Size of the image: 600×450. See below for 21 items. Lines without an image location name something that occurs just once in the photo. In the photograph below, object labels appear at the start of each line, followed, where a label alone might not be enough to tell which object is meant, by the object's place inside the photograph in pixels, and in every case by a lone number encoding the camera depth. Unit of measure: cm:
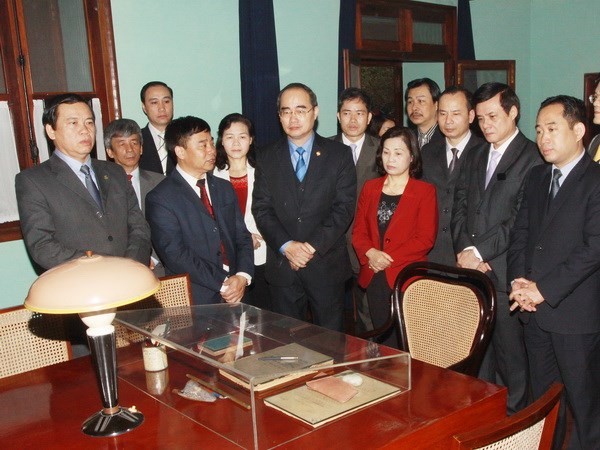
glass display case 164
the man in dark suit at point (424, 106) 434
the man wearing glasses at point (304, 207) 347
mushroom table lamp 153
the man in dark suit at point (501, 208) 305
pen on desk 174
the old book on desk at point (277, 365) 162
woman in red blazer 334
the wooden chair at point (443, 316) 235
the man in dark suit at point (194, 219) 314
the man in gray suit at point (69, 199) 275
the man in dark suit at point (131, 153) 370
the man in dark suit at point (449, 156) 348
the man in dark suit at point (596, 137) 304
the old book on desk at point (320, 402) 166
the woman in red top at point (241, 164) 377
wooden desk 158
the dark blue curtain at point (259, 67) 497
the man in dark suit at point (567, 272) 253
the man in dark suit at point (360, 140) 390
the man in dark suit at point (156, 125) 413
